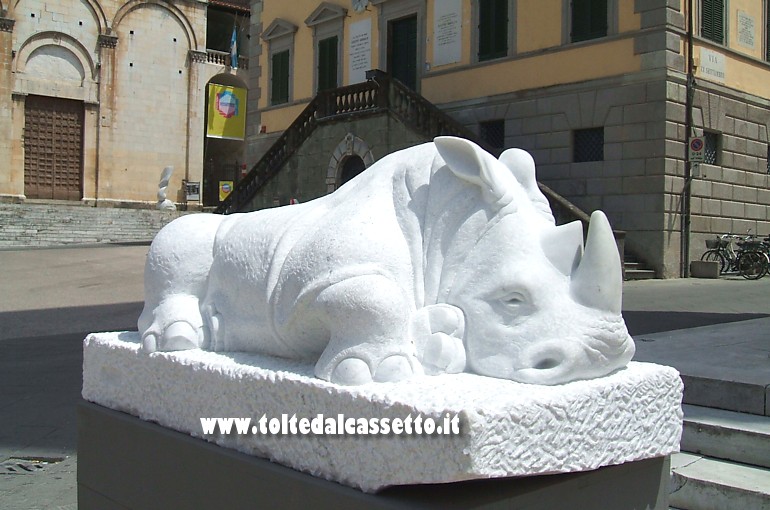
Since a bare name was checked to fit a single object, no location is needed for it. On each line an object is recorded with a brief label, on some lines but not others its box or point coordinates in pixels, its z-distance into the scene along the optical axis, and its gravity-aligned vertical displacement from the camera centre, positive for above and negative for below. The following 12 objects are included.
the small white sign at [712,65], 14.19 +3.94
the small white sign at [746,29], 15.40 +4.98
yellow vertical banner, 29.34 +5.96
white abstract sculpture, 27.12 +2.57
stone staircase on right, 3.15 -0.89
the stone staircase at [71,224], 20.73 +1.09
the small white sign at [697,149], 13.52 +2.18
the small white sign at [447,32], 16.80 +5.31
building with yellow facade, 13.59 +3.36
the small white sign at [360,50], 19.03 +5.50
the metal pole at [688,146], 13.73 +2.27
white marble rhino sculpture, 2.00 -0.04
